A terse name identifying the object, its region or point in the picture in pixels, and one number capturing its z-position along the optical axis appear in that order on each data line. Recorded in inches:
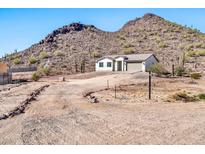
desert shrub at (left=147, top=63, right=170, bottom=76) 813.6
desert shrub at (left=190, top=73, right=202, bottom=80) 715.4
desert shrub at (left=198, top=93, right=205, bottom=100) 432.7
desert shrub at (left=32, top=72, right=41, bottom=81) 780.9
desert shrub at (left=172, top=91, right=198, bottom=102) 423.8
